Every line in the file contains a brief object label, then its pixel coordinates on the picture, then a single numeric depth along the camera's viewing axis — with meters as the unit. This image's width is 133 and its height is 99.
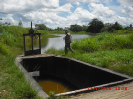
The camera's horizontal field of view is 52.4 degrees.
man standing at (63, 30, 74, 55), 8.09
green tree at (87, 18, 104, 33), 55.59
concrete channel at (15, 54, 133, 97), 4.62
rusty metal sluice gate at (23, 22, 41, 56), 8.39
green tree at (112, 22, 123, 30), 55.18
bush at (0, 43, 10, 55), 8.50
